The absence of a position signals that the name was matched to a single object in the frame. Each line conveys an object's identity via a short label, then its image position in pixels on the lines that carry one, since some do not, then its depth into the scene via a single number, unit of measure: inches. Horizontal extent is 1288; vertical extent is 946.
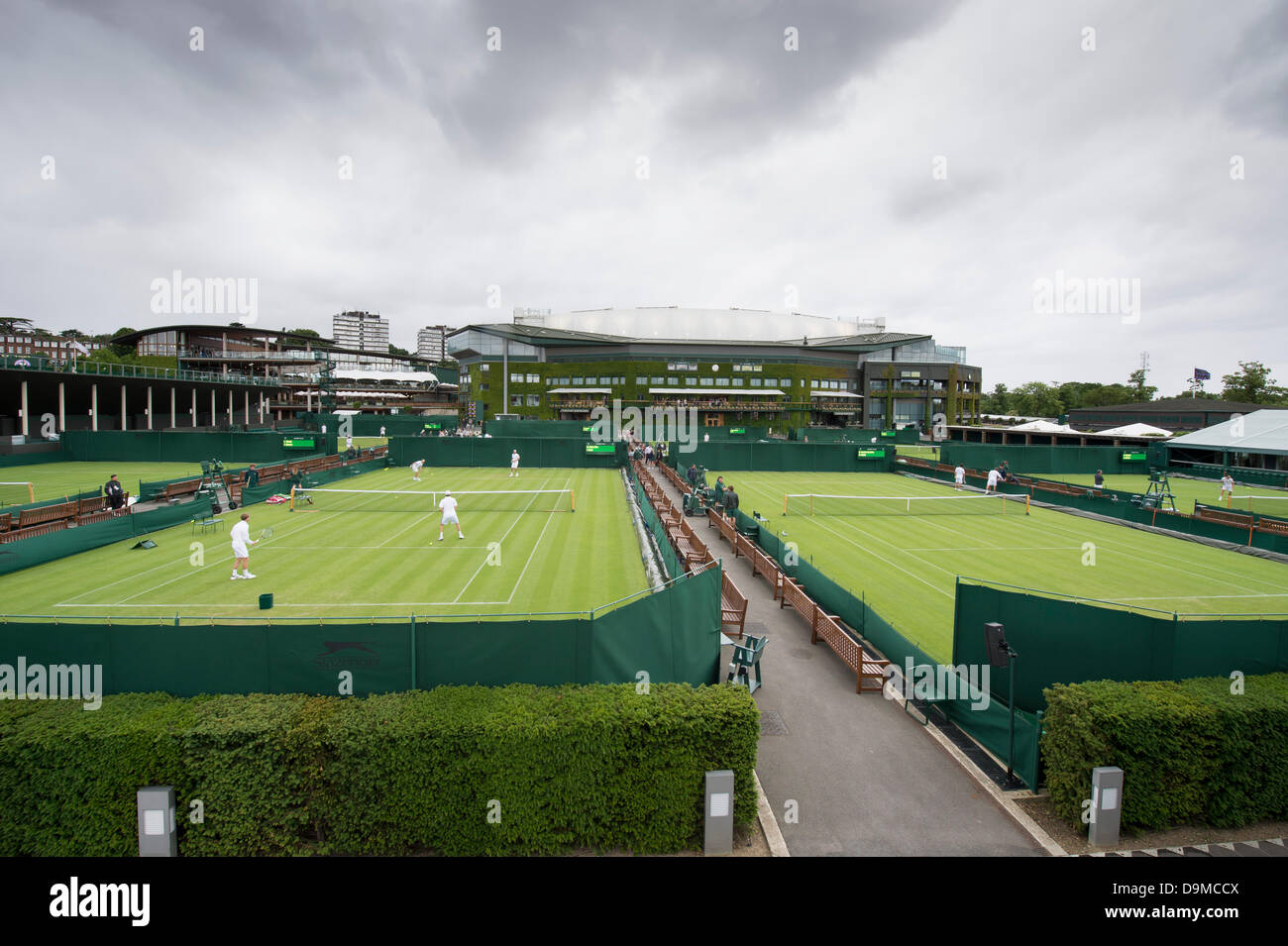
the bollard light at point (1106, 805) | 306.7
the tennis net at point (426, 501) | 1202.0
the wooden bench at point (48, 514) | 875.4
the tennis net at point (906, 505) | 1318.9
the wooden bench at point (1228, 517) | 992.2
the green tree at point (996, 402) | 6039.4
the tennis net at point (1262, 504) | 1301.7
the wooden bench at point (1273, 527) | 947.3
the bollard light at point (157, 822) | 283.6
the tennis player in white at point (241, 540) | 644.7
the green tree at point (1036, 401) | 4928.6
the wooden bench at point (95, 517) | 910.4
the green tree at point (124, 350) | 4537.4
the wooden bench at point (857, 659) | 479.8
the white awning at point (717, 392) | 4193.9
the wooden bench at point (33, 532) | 813.9
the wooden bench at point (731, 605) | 575.2
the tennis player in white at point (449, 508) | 887.7
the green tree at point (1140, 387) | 4945.9
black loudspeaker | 352.2
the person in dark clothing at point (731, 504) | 1088.3
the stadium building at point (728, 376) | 4220.0
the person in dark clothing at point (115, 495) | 945.5
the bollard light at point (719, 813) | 297.6
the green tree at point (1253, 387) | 3752.5
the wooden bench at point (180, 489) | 1147.3
